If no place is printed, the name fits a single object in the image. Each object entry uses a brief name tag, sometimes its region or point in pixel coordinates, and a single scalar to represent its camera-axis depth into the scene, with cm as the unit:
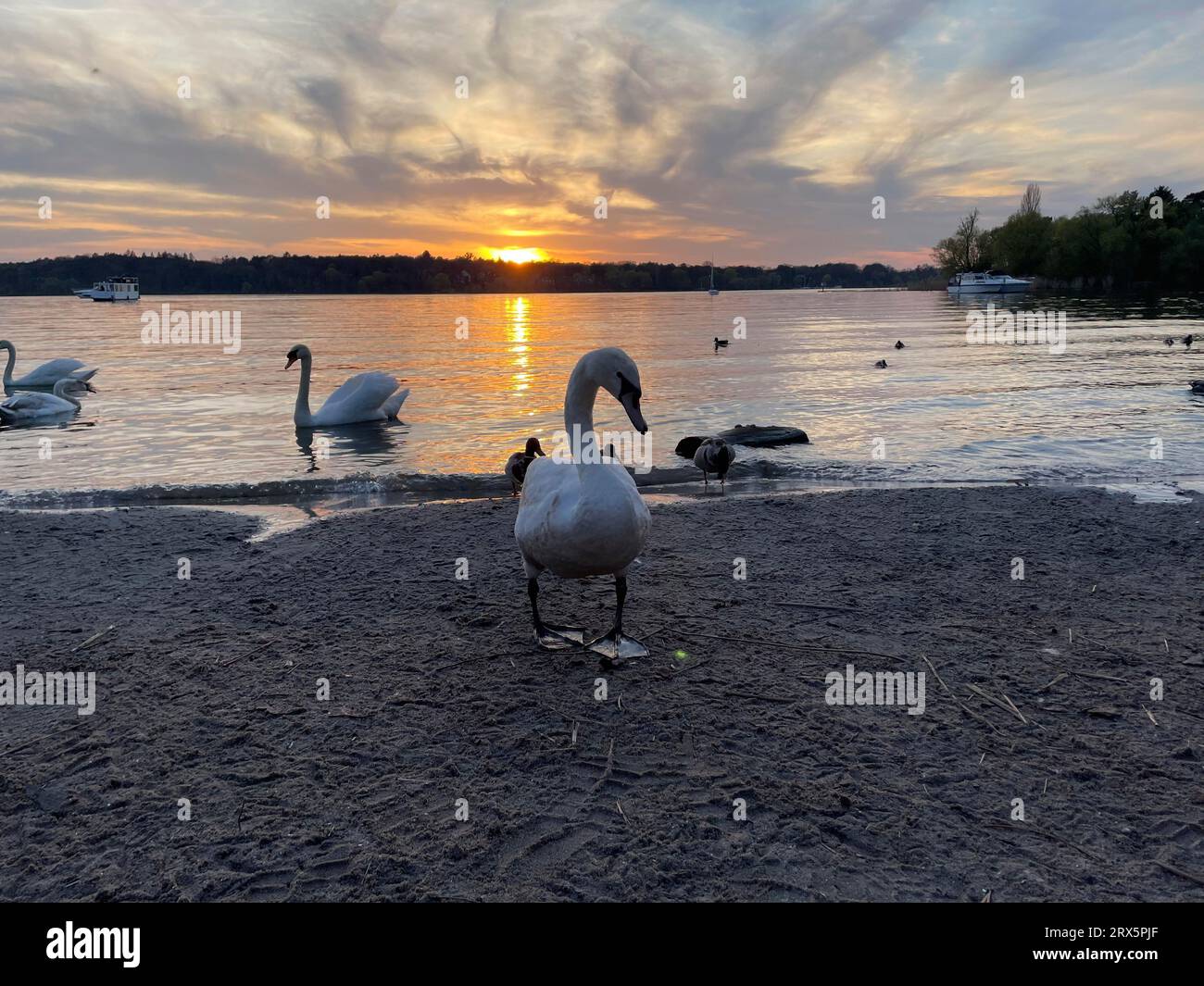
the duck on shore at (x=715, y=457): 1216
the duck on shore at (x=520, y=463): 1123
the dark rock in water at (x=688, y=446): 1502
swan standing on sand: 520
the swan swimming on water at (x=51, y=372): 2483
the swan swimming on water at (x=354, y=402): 1875
